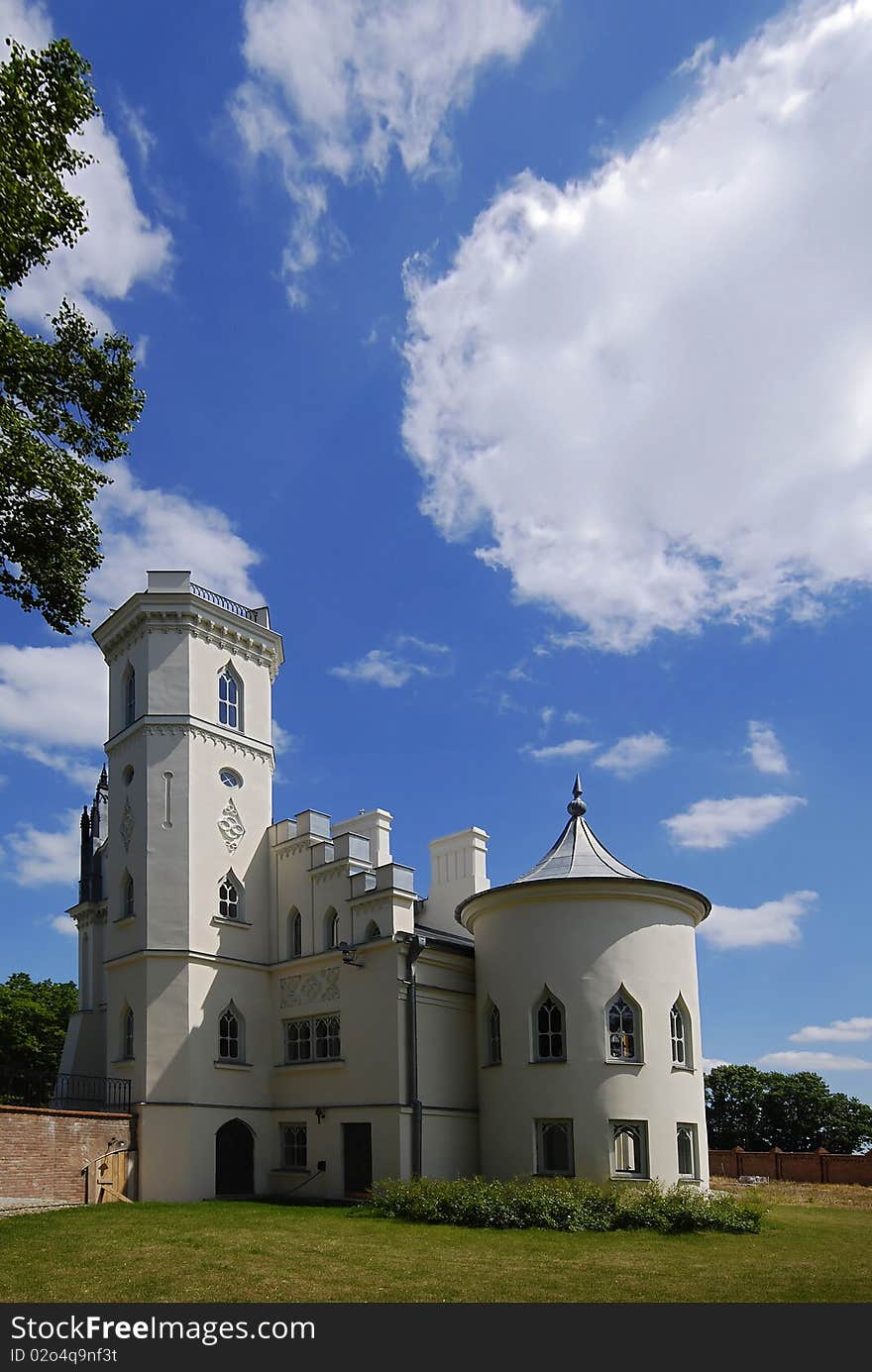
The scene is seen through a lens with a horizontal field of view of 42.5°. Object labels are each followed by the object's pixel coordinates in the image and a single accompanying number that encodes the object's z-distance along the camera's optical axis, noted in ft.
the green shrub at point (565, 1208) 63.77
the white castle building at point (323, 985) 78.48
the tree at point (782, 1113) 175.01
